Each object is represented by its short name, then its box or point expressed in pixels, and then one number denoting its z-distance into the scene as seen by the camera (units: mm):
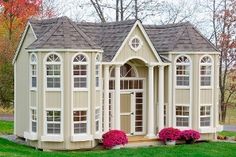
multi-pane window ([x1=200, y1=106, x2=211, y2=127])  25094
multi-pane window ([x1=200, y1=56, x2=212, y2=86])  25094
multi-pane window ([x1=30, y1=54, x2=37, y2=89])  22656
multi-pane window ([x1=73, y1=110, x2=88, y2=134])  22109
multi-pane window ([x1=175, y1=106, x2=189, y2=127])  25062
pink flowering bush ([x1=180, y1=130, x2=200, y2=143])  24344
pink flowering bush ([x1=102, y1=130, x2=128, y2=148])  22422
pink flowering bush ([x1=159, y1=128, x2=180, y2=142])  24062
